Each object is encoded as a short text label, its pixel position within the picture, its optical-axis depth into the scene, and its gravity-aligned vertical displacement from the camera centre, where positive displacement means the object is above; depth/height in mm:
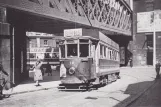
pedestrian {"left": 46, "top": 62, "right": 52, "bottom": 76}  26172 -1271
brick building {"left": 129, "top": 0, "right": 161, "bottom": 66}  46156 +2732
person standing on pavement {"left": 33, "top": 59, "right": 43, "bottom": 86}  16016 -959
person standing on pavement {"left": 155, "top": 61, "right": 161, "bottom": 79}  21834 -1045
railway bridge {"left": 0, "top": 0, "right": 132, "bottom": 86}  14055 +2695
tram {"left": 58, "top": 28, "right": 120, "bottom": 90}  13266 -148
